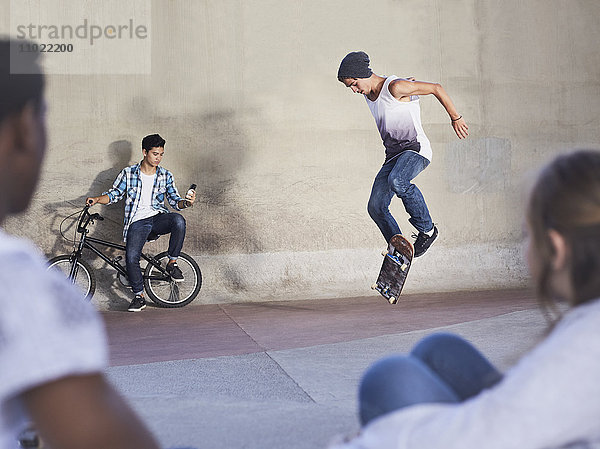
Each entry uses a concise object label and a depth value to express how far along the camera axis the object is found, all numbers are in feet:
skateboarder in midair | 17.80
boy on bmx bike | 24.48
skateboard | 18.75
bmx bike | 24.41
